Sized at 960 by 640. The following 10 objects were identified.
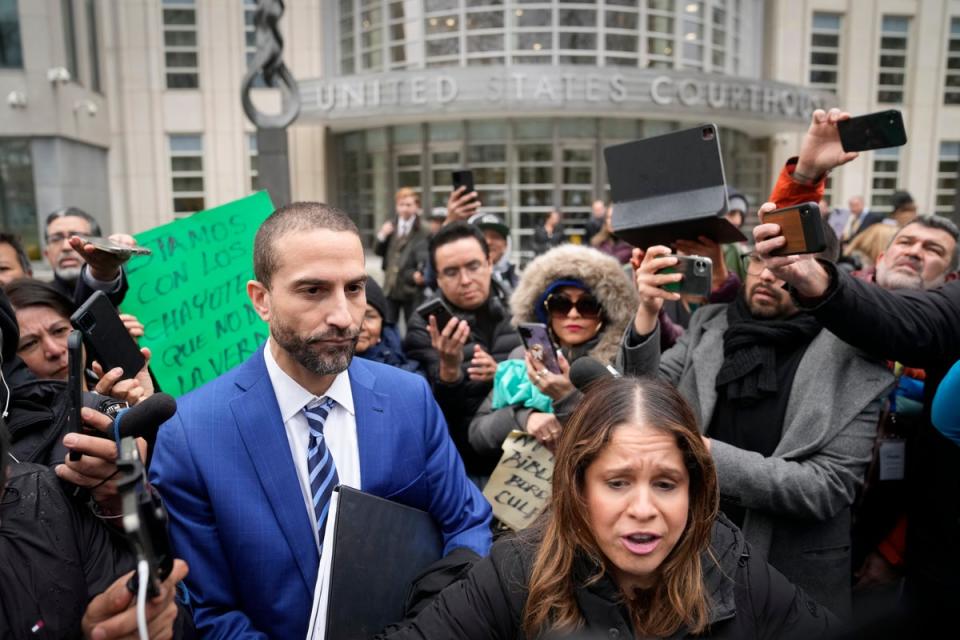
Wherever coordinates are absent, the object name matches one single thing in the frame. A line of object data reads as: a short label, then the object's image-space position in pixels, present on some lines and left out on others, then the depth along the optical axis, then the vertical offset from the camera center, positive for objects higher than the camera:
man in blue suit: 1.77 -0.67
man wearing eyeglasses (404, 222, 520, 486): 3.21 -0.71
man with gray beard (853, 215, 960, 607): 2.71 -0.87
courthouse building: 16.56 +2.95
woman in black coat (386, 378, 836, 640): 1.54 -0.85
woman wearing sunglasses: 2.86 -0.48
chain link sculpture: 4.93 +1.09
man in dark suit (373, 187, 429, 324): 7.22 -0.52
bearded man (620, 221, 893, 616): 2.22 -0.75
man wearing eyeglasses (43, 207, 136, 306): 2.77 -0.26
